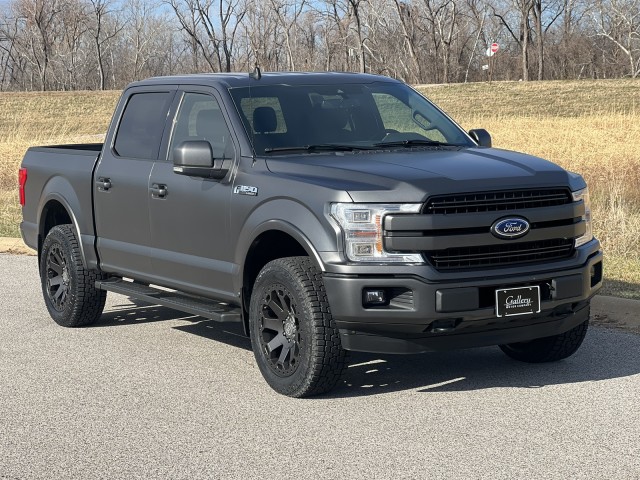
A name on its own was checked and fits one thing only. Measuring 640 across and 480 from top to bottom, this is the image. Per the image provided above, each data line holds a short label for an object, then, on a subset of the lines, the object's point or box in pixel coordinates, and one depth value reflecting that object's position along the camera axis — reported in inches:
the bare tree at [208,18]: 4111.7
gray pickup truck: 241.0
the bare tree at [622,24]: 3855.8
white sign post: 3110.2
